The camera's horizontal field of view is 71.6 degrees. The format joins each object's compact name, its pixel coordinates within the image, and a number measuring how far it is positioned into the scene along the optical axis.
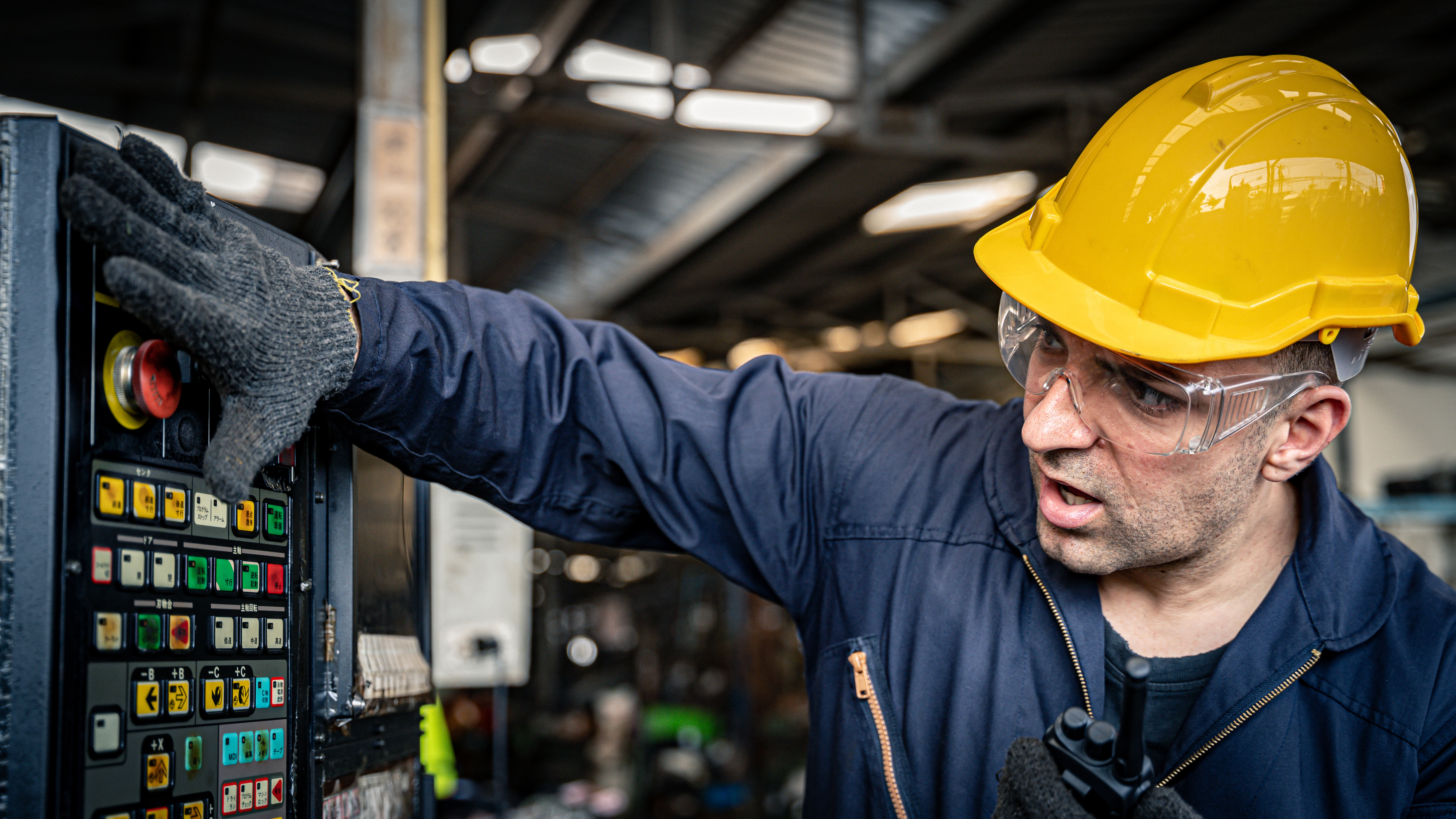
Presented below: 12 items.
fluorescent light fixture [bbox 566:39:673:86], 4.83
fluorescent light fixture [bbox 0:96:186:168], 5.27
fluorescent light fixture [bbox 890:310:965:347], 8.21
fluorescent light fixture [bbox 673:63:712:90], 4.29
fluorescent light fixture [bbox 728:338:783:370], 8.41
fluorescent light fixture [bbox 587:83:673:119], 4.80
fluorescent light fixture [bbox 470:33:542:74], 4.82
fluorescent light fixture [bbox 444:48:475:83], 4.65
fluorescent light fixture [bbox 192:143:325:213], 6.10
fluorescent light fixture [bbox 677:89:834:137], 4.70
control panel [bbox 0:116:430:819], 0.65
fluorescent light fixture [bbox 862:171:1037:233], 5.77
